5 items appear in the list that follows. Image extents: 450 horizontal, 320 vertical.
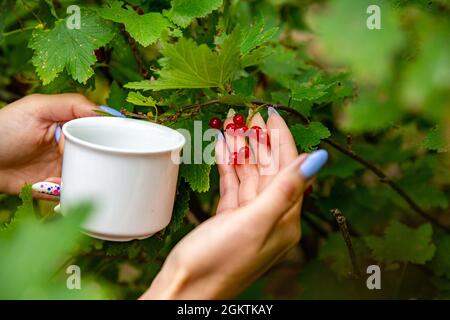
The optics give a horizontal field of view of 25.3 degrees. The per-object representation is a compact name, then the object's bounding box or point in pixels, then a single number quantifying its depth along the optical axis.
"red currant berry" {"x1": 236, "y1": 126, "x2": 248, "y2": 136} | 0.76
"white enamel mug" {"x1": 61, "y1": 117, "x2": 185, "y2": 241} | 0.71
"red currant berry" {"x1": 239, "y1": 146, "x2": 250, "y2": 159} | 0.75
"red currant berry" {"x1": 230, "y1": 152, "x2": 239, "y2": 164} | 0.75
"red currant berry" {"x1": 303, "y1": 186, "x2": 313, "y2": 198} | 0.83
